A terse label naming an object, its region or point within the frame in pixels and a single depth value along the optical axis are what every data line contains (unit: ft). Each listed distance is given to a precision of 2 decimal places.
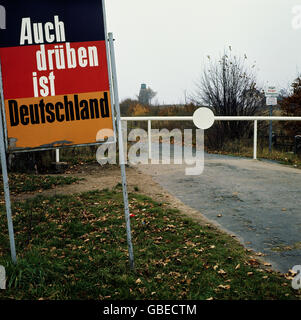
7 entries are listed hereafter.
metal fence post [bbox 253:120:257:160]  30.73
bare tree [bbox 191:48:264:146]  47.75
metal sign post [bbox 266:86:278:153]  39.93
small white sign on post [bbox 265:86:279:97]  39.92
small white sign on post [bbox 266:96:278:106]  40.09
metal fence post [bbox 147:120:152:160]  30.30
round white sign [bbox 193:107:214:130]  41.83
